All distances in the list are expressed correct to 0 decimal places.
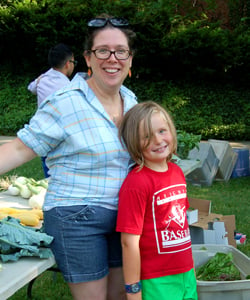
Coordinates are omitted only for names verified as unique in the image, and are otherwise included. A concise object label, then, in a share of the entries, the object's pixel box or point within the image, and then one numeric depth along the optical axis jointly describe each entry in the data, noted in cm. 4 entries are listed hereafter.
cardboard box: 386
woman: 189
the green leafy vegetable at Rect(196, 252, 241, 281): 297
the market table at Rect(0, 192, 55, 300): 174
